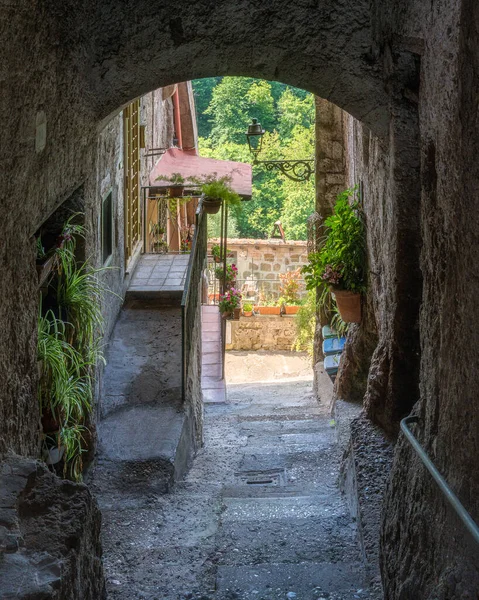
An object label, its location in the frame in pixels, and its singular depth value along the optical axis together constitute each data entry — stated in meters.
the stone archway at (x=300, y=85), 2.88
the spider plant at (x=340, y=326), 8.95
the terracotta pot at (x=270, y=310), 18.92
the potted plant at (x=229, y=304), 11.94
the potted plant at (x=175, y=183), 9.36
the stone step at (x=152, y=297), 8.24
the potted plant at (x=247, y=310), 18.70
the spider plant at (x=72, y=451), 4.58
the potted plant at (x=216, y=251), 14.45
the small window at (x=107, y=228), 6.99
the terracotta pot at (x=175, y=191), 9.53
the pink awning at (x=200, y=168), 9.68
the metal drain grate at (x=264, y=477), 6.22
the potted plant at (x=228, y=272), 12.79
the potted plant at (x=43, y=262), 4.38
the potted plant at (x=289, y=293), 18.78
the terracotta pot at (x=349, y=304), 7.12
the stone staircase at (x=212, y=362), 11.20
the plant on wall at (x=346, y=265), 7.10
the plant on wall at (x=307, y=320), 11.94
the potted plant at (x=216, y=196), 9.17
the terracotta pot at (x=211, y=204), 9.20
